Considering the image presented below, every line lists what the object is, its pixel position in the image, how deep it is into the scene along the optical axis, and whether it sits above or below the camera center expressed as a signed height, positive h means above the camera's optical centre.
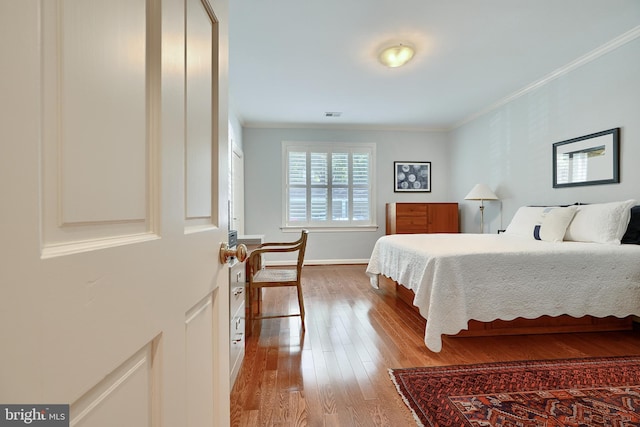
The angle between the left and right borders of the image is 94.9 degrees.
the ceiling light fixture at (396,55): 2.84 +1.54
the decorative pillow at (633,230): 2.45 -0.17
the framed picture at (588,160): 2.81 +0.52
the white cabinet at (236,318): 1.75 -0.70
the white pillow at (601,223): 2.49 -0.11
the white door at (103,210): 0.29 +0.00
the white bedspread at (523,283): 2.11 -0.55
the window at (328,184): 5.44 +0.49
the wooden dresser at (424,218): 5.02 -0.13
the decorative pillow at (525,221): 3.18 -0.13
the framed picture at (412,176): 5.63 +0.65
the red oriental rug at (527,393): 1.42 -1.00
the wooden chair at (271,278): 2.48 -0.60
